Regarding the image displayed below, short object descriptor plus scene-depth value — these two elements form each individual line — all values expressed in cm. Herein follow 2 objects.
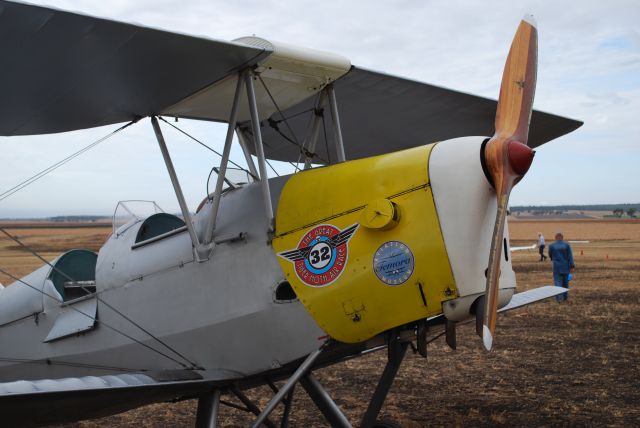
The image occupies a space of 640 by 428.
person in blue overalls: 1406
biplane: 375
